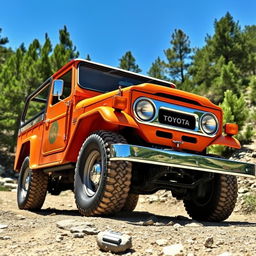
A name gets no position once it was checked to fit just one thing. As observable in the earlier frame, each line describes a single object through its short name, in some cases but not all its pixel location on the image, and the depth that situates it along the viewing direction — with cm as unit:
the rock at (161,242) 273
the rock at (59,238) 283
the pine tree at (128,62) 3762
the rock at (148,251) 256
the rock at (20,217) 438
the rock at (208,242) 268
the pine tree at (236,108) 1309
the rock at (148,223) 371
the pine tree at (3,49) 2586
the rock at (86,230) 299
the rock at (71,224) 314
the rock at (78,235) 291
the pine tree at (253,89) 2123
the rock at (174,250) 248
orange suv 382
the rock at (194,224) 385
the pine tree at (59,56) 2153
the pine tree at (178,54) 3547
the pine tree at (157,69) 3608
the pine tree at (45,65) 2091
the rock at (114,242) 258
